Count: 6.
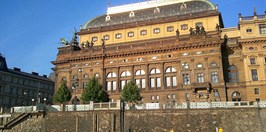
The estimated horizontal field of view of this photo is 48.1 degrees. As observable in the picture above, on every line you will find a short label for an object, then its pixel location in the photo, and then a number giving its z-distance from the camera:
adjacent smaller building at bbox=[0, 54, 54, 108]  94.19
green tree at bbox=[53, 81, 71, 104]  71.06
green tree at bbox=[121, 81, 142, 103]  63.41
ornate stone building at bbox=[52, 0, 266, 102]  65.69
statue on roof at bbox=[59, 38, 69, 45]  84.71
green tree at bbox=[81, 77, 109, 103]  65.50
